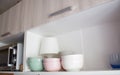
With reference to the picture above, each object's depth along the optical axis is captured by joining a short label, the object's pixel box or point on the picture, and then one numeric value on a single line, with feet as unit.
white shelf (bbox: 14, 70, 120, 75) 2.21
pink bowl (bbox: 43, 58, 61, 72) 3.38
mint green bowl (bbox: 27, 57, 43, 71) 3.76
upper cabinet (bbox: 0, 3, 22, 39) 4.66
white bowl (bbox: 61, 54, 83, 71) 2.99
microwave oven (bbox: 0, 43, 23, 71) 4.50
